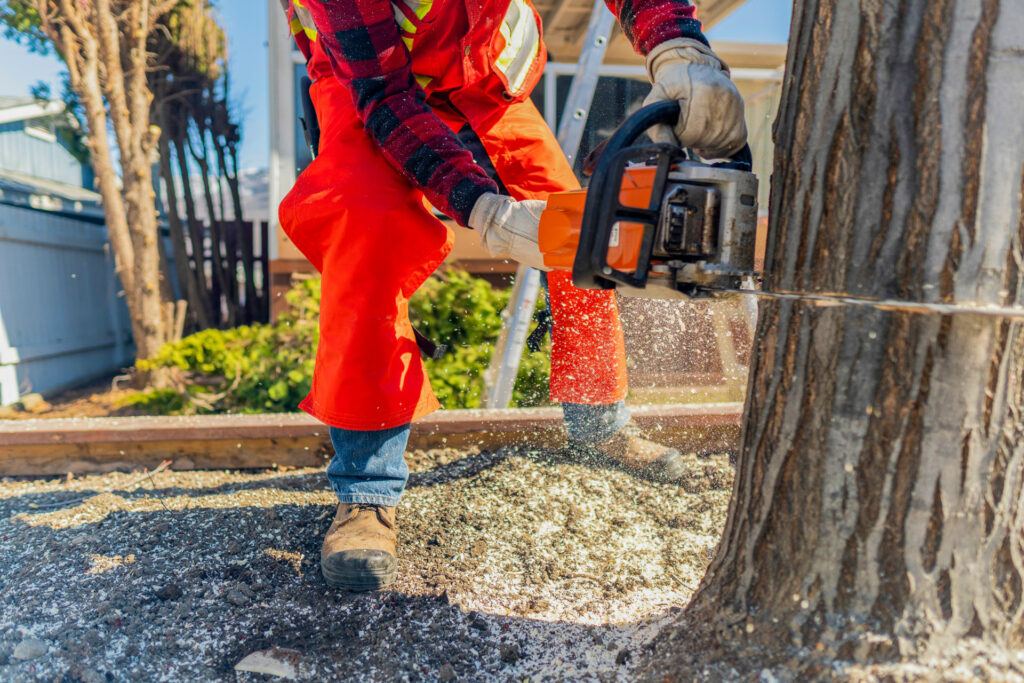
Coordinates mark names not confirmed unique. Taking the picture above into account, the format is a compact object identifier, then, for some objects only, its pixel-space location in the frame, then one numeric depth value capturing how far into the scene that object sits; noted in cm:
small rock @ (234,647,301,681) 147
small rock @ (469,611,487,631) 162
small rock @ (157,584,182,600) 175
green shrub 383
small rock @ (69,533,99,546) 204
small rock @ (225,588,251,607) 172
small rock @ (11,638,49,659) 155
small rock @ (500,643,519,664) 150
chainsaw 131
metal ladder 322
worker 182
